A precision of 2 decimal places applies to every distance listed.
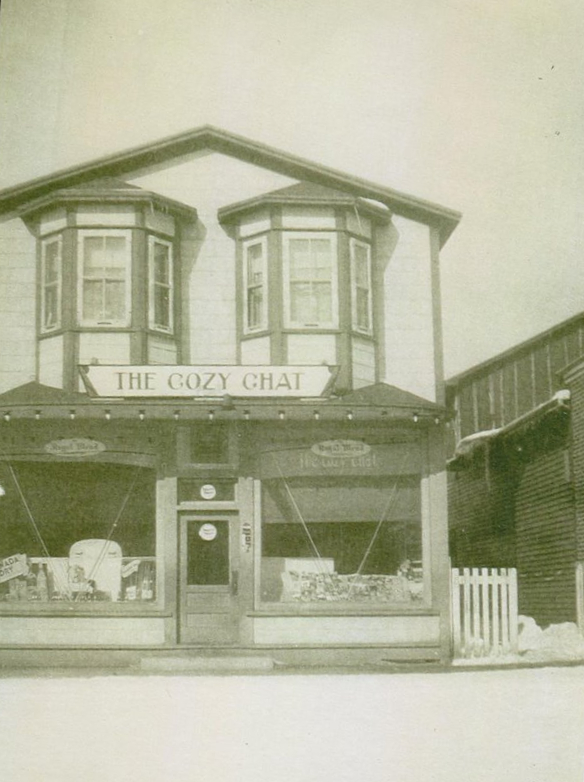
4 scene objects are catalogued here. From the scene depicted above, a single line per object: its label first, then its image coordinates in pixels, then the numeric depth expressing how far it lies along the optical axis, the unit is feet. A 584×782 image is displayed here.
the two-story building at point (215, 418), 57.36
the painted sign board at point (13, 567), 57.52
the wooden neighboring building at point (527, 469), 68.28
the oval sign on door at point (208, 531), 59.31
